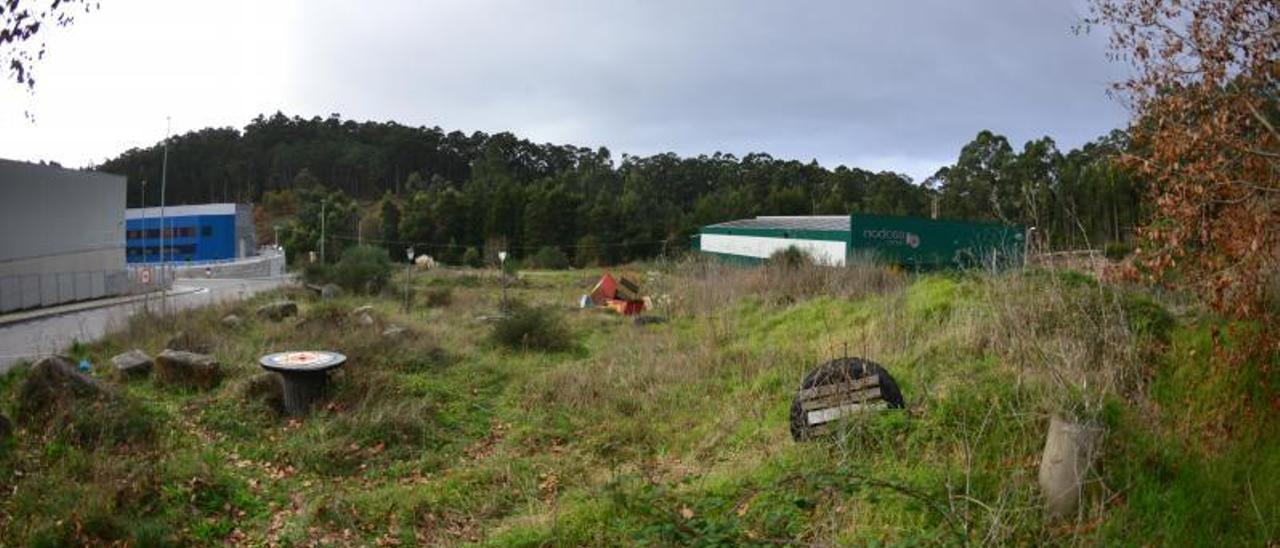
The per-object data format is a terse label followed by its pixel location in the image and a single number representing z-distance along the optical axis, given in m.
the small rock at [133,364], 11.55
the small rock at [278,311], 17.62
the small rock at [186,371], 10.99
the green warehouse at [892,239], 29.80
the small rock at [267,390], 10.19
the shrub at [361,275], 28.26
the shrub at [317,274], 30.36
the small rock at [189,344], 13.32
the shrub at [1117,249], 10.06
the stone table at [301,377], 9.84
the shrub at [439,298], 24.11
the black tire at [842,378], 6.55
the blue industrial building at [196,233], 64.88
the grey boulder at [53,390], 8.51
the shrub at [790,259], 22.98
